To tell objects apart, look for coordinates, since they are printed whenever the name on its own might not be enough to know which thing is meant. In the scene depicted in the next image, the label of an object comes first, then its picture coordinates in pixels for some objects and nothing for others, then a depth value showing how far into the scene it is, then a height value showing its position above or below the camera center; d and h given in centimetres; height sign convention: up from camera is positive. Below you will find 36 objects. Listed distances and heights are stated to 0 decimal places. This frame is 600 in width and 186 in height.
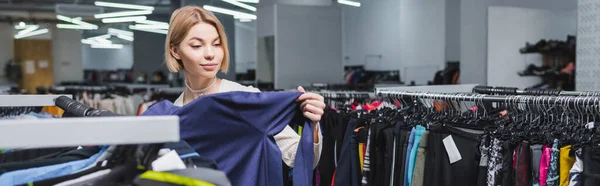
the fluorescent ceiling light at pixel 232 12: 923 +92
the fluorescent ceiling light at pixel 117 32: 1410 +91
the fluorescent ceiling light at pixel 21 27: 1336 +102
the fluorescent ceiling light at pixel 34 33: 1346 +86
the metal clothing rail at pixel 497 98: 223 -16
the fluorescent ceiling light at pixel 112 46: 1484 +58
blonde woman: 167 +5
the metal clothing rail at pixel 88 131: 77 -9
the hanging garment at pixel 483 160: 228 -39
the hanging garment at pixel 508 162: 219 -39
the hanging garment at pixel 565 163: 200 -36
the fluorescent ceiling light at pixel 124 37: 1429 +79
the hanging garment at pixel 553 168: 204 -38
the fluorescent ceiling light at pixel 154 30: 1280 +87
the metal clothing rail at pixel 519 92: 287 -16
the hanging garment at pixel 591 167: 185 -35
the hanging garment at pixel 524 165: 213 -39
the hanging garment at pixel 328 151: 323 -50
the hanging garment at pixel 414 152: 259 -41
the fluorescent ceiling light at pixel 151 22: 1270 +103
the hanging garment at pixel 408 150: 262 -40
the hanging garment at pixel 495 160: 221 -38
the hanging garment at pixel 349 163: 295 -52
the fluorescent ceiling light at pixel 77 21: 1290 +112
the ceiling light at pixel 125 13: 1184 +117
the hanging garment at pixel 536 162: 210 -37
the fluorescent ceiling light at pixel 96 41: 1394 +69
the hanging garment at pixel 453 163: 237 -41
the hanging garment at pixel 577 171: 193 -37
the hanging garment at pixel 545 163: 206 -37
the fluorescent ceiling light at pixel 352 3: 998 +112
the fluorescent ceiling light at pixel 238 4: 905 +103
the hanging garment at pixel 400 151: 267 -42
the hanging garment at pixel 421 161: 255 -44
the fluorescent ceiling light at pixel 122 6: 1045 +123
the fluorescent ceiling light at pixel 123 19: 1266 +113
